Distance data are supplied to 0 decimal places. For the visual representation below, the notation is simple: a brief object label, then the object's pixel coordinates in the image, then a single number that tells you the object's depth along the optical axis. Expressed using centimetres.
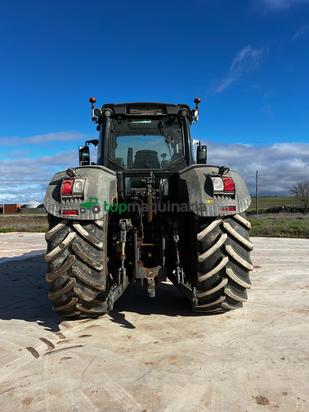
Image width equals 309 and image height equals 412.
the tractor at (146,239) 436
